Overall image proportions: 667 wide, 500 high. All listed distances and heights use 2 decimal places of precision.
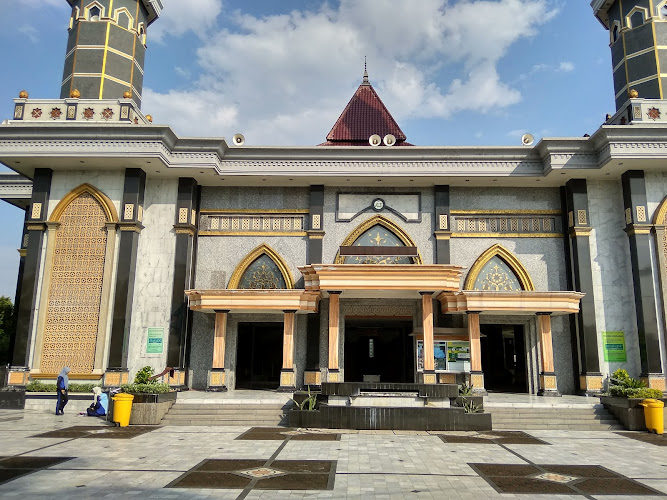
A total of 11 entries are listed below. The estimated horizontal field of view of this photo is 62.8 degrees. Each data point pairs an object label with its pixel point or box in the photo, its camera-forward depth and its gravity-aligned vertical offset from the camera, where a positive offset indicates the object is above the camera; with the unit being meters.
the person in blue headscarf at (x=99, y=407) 13.84 -1.29
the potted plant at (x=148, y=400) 12.58 -1.03
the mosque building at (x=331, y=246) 16.05 +3.54
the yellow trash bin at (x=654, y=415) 12.06 -1.13
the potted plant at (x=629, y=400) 12.54 -0.88
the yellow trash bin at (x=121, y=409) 12.23 -1.18
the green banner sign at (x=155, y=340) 16.67 +0.47
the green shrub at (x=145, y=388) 12.90 -0.76
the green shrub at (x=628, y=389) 12.83 -0.61
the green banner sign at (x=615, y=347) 16.30 +0.46
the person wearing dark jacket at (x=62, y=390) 14.07 -0.90
